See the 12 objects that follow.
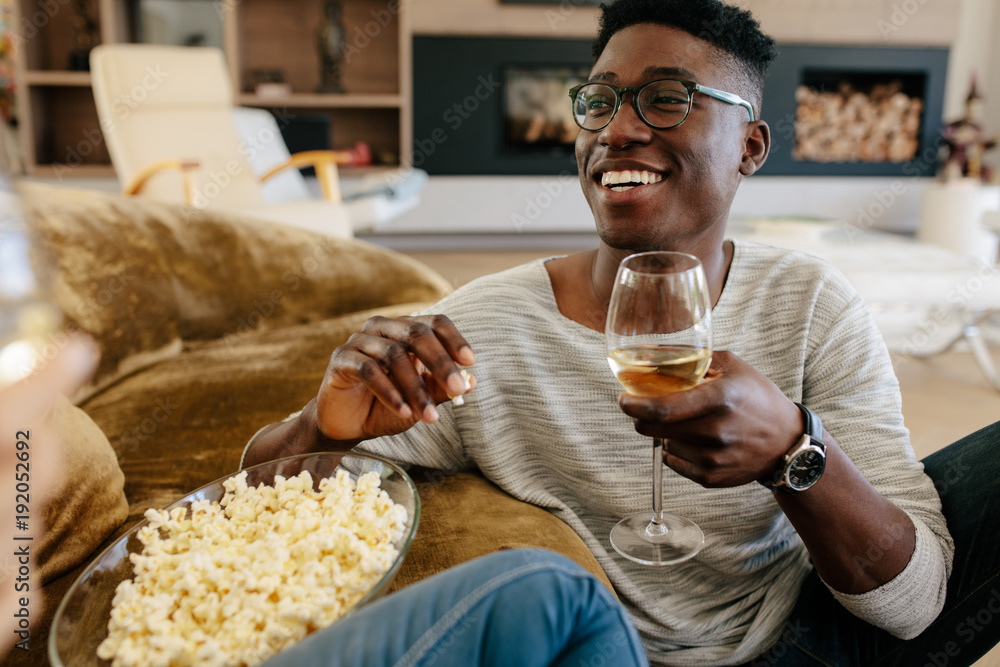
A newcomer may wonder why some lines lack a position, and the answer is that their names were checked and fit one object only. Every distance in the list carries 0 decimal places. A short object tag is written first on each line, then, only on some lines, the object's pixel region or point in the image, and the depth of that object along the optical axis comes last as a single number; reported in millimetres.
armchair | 3293
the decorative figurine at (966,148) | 4652
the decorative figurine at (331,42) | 5004
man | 846
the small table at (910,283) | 2494
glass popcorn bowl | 567
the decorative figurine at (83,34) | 4820
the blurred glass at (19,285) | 147
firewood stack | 5449
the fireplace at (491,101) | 5039
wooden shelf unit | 4832
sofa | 836
